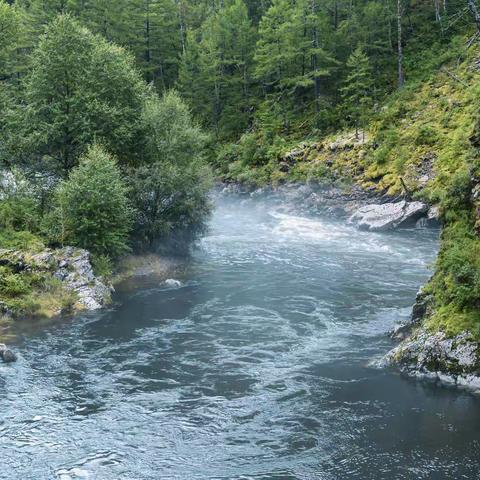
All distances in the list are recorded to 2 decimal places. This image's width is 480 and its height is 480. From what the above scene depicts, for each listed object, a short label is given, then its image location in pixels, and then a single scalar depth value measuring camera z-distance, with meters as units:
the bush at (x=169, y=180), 36.75
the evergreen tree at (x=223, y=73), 70.19
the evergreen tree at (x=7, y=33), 50.12
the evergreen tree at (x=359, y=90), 54.22
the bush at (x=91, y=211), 31.95
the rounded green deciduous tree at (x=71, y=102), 36.75
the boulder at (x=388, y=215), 42.41
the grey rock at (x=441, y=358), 18.62
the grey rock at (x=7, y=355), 21.66
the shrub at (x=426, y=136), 47.88
